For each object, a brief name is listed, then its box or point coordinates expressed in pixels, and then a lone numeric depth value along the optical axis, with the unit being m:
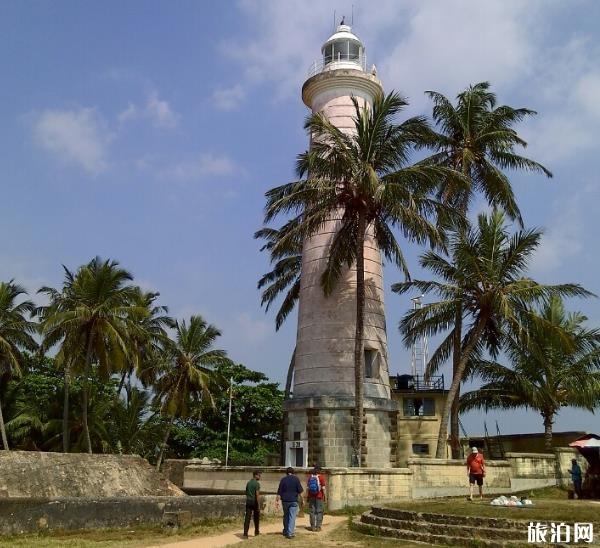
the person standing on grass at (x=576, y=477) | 18.87
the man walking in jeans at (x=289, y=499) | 13.51
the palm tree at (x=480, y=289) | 24.41
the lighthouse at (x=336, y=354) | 23.94
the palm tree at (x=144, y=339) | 33.06
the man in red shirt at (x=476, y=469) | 17.27
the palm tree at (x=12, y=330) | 33.48
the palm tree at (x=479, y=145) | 28.66
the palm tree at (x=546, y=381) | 27.97
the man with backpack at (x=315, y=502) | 14.83
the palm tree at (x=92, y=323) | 30.28
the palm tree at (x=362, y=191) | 23.38
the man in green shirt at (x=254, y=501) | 13.82
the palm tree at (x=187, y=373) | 36.41
